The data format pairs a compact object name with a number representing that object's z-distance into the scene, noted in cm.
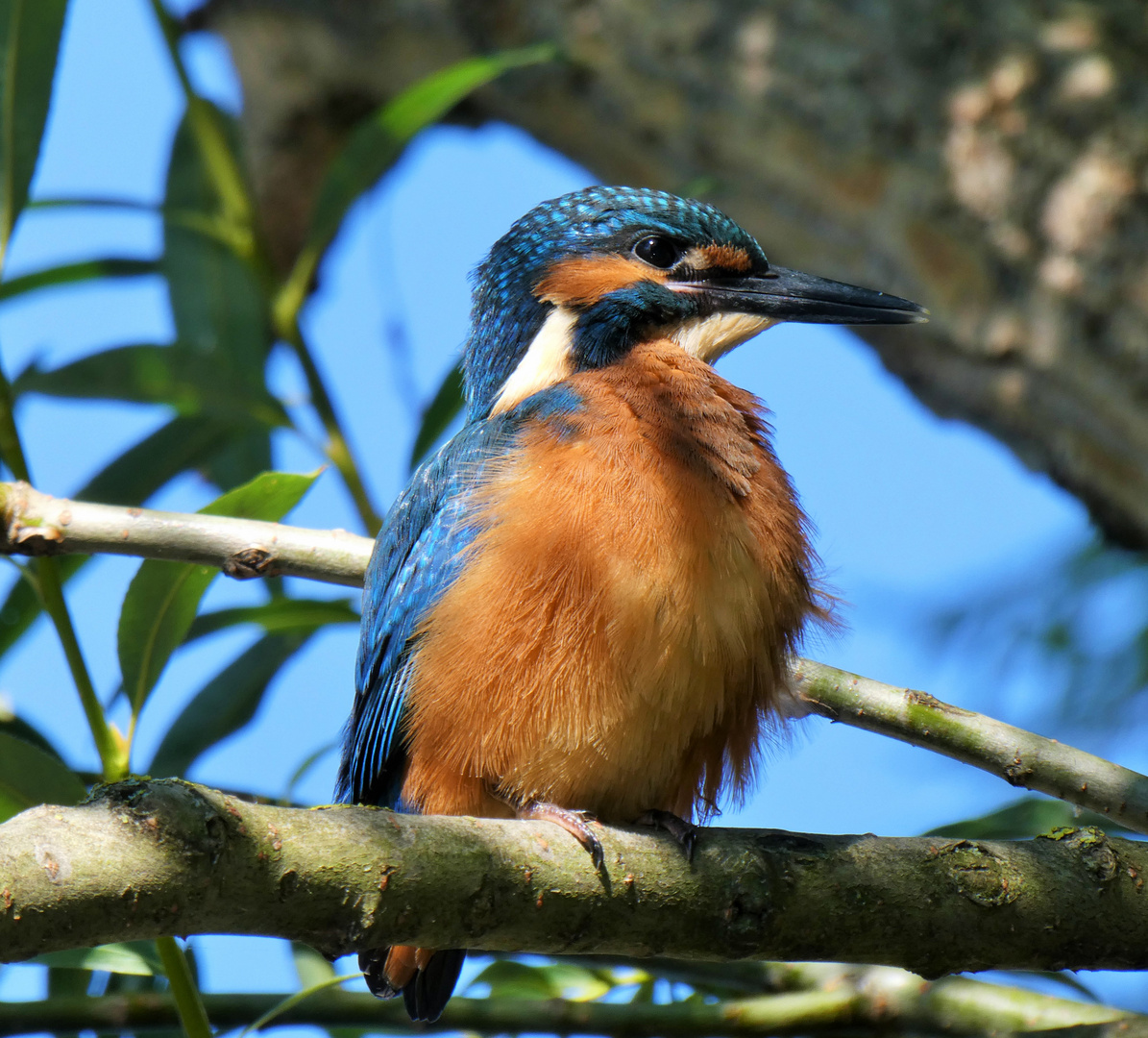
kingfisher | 533
